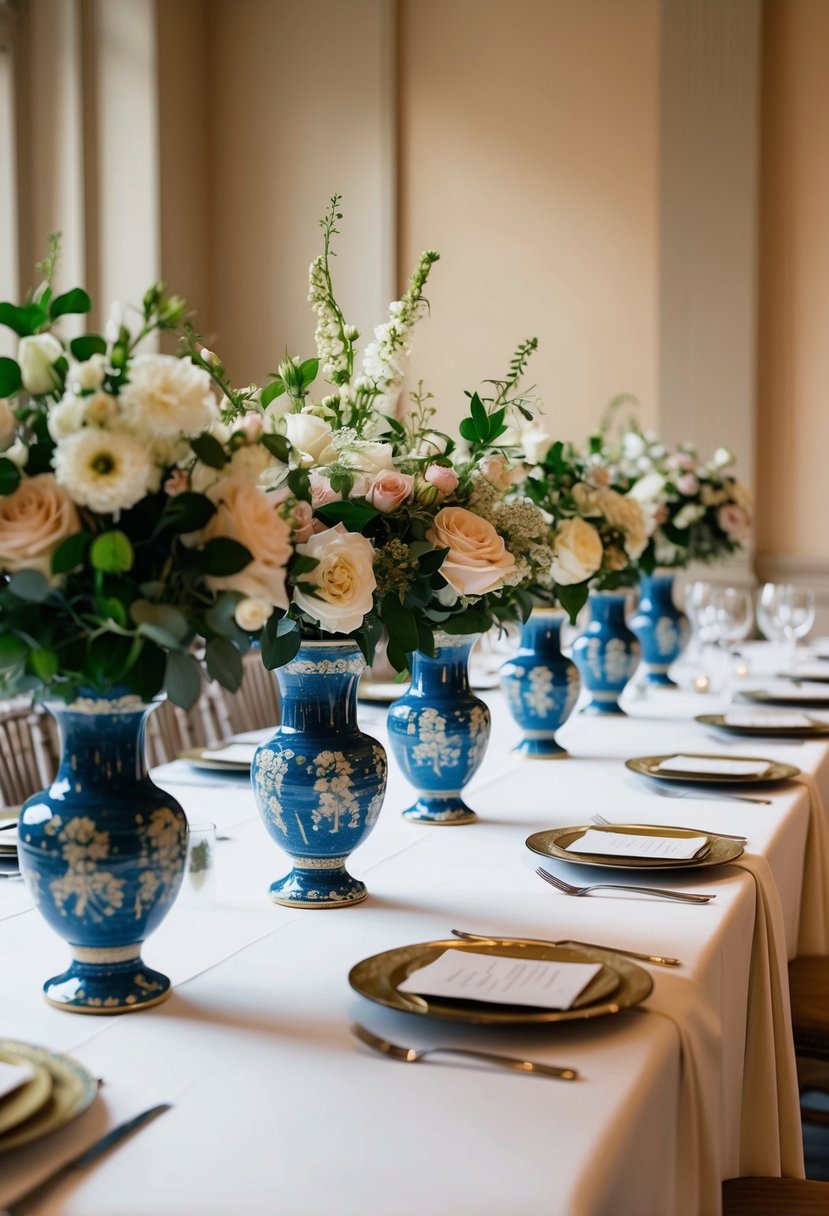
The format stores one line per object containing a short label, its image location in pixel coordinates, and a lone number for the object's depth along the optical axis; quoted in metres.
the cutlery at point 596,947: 1.40
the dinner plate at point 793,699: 3.36
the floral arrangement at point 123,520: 1.12
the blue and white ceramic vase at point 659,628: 3.77
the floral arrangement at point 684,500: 3.71
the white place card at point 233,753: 2.49
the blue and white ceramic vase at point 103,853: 1.25
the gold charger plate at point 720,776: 2.35
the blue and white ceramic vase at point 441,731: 2.08
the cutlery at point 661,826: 1.93
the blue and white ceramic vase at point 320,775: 1.61
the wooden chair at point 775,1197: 1.52
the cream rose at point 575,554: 2.37
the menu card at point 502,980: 1.23
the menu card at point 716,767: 2.38
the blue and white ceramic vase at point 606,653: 3.18
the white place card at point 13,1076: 1.02
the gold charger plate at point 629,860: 1.75
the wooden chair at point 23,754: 2.62
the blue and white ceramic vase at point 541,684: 2.62
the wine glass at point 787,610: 3.58
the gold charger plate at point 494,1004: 1.20
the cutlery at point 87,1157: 0.92
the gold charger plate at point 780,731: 2.90
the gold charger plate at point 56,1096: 0.97
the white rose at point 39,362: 1.20
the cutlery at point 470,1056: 1.12
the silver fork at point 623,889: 1.64
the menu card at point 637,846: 1.78
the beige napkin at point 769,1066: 1.70
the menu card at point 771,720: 2.94
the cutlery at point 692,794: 2.25
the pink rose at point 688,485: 3.72
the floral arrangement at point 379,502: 1.52
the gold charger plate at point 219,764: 2.46
